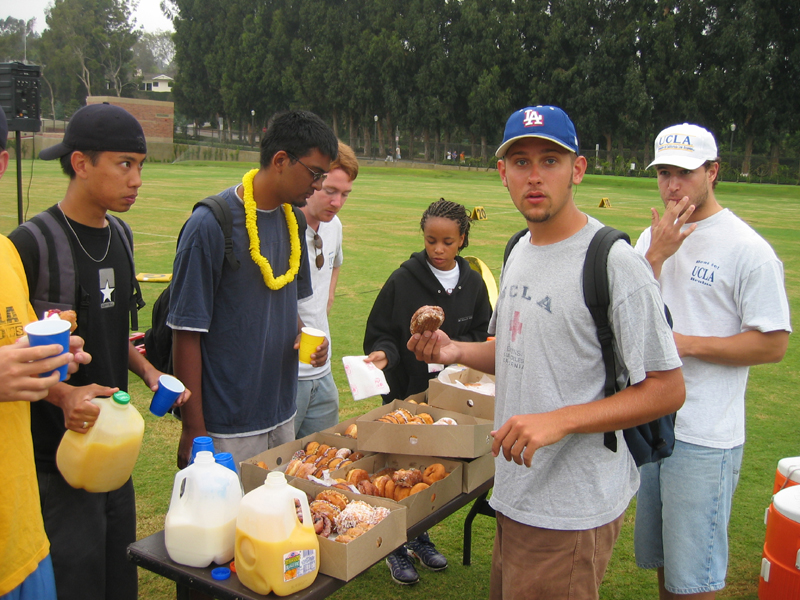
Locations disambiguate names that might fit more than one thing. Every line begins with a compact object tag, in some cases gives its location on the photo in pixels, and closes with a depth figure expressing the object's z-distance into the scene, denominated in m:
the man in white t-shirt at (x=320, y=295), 4.23
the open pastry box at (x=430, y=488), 2.79
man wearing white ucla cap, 3.04
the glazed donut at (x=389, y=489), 2.99
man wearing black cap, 2.75
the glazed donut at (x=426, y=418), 3.42
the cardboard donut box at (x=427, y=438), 3.07
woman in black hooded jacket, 4.23
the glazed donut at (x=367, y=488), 2.99
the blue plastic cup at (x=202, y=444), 2.41
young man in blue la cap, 2.19
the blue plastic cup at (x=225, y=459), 2.46
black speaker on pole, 10.39
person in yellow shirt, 2.21
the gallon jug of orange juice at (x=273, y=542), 2.15
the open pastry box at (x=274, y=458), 2.83
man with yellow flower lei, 3.08
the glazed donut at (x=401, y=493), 2.96
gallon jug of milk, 2.27
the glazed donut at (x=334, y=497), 2.65
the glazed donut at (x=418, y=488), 2.94
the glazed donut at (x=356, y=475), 3.02
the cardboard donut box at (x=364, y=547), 2.29
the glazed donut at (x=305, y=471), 3.02
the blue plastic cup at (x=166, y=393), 2.71
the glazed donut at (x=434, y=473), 3.06
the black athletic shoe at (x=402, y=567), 3.98
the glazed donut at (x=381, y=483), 3.00
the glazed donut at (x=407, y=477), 3.03
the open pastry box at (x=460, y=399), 3.52
